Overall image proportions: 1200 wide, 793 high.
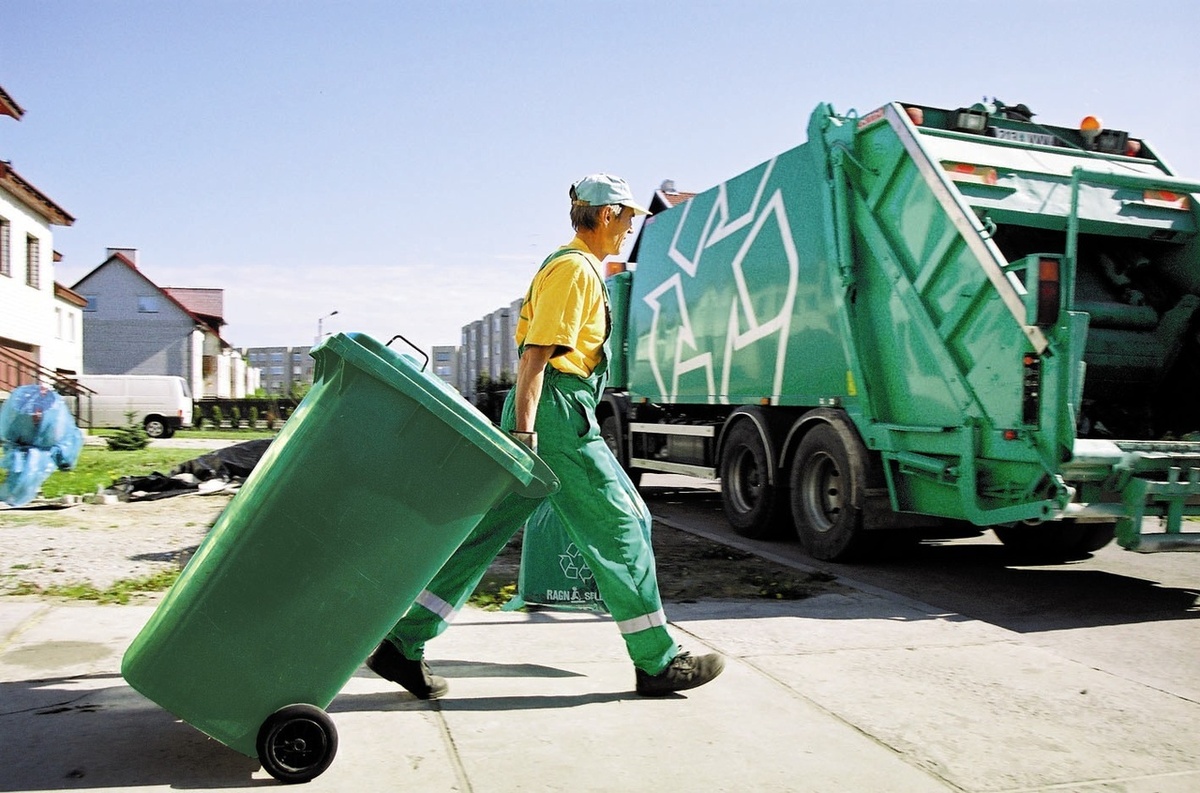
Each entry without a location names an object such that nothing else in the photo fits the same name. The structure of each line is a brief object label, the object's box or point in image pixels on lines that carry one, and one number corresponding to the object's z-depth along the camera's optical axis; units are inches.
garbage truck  213.9
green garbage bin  106.4
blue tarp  383.6
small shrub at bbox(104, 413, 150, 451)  772.6
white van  1091.9
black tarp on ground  404.2
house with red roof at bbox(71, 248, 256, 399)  1908.2
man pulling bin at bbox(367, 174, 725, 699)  137.9
